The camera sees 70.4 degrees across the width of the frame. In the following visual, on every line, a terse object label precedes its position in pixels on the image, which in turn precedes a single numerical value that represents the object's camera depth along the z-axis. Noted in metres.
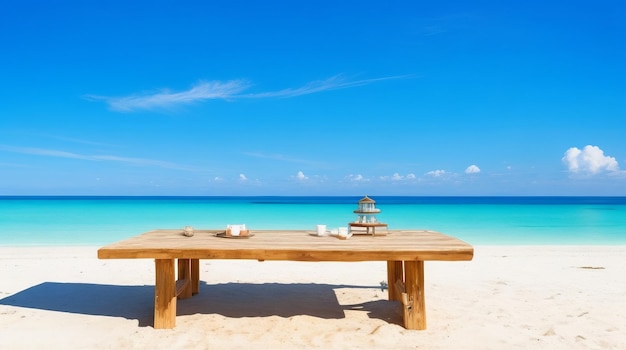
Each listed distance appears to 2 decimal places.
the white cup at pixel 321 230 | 4.44
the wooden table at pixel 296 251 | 3.44
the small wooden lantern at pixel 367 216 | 4.30
